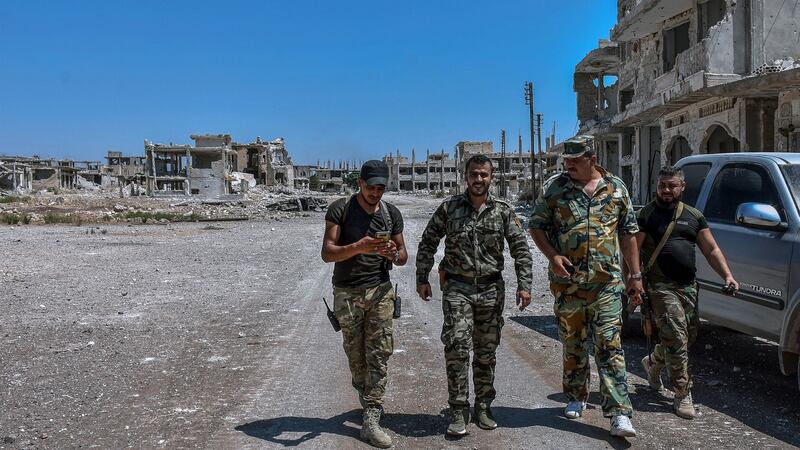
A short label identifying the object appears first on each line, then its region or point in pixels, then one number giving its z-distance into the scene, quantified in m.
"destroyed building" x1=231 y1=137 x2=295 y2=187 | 81.19
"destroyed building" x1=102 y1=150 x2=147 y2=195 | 82.06
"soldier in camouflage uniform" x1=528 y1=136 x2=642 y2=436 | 4.12
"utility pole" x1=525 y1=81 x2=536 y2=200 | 37.50
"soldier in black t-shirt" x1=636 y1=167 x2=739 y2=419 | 4.65
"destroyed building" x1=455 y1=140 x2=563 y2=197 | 66.72
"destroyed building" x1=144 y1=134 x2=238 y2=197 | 57.25
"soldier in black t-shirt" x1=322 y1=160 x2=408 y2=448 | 4.27
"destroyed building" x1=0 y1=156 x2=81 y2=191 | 60.53
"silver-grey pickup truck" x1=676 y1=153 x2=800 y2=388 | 4.68
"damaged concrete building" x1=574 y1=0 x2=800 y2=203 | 14.75
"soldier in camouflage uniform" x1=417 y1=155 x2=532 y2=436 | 4.20
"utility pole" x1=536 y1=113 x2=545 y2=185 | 42.66
